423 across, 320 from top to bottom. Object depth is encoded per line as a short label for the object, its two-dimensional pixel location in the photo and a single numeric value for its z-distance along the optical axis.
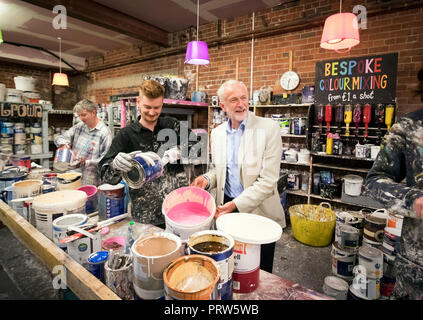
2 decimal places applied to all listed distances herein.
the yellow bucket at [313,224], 3.34
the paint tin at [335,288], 2.09
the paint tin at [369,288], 1.92
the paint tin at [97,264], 0.97
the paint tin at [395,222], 2.14
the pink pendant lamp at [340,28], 2.80
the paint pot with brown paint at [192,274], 0.72
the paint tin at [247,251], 0.91
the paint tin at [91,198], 1.73
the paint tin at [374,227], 2.49
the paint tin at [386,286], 2.05
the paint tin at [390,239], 2.18
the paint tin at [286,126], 4.45
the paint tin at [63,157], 2.03
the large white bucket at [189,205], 1.27
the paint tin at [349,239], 2.54
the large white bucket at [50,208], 1.25
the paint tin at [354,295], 1.92
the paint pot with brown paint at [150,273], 0.79
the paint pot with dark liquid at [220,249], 0.79
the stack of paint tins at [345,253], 2.52
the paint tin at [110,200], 1.61
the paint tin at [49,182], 1.74
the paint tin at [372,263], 1.96
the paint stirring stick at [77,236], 1.01
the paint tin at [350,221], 2.83
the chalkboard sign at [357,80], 3.40
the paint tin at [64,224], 1.13
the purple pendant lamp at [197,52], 3.61
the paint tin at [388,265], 2.12
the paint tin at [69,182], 1.78
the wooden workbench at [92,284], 0.88
